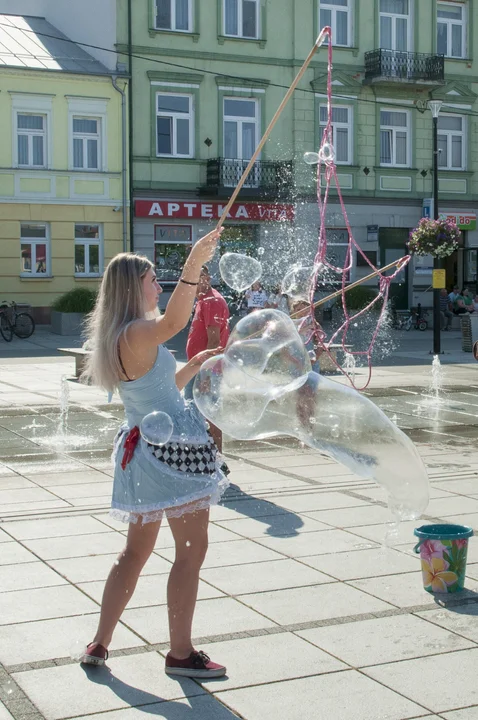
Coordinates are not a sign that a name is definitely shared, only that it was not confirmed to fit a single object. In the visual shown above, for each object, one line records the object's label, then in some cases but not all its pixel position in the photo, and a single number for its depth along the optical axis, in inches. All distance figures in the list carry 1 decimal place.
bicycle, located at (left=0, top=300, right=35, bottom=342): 985.5
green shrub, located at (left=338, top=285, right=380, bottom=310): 1064.0
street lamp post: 820.0
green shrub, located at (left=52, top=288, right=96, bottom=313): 1016.9
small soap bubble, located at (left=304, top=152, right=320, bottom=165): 277.5
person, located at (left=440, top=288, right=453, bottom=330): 1148.4
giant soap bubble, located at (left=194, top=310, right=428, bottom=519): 179.0
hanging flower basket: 784.9
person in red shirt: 319.3
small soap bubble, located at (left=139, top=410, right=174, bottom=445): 157.2
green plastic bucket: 202.1
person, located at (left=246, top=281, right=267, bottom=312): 899.4
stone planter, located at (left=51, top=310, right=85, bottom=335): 1016.9
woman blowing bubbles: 158.4
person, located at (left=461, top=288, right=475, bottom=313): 1167.0
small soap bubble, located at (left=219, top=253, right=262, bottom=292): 224.2
